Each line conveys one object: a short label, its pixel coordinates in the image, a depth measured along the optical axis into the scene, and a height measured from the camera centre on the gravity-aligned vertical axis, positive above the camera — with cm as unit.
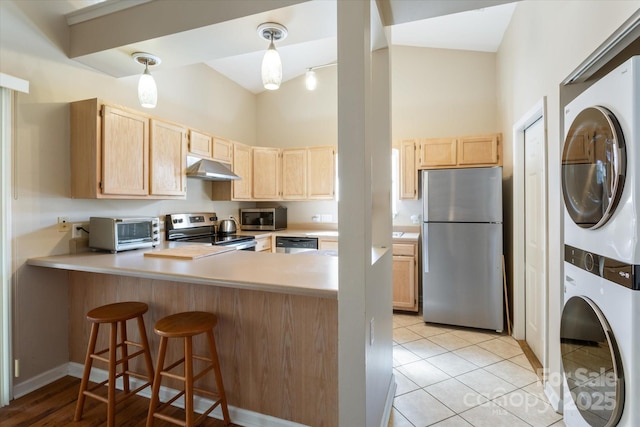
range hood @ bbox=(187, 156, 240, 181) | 329 +47
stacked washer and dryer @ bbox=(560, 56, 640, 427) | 121 -19
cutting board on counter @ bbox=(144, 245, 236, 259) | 229 -31
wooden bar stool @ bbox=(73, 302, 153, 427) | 184 -88
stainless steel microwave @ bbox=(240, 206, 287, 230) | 461 -10
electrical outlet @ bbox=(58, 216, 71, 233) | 239 -8
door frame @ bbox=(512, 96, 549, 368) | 304 -24
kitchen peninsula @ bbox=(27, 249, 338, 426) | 172 -64
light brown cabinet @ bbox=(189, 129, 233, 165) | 339 +78
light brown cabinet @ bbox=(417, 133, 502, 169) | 362 +71
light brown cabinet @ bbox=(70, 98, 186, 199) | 236 +49
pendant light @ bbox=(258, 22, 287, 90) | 204 +104
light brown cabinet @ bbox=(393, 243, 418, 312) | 375 -80
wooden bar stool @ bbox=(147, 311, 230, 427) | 168 -83
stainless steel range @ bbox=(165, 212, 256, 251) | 342 -23
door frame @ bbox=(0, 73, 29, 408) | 205 -6
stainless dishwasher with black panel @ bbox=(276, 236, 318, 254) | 414 -44
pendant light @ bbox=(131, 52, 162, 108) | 238 +99
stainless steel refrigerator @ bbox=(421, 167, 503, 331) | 325 -40
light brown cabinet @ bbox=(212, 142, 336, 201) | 436 +57
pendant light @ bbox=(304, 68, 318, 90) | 392 +167
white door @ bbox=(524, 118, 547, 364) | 259 -22
